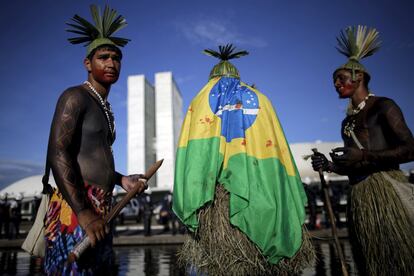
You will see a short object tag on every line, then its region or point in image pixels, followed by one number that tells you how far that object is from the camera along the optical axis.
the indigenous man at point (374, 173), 2.33
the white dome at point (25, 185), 55.44
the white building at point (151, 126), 43.66
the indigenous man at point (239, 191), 2.38
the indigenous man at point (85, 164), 1.55
